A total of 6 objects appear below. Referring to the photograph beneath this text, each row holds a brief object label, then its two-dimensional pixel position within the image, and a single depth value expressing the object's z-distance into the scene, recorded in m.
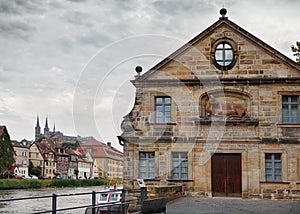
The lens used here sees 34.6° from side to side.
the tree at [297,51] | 28.75
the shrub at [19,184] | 63.58
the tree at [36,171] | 95.06
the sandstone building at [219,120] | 21.02
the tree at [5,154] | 72.12
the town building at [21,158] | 94.88
